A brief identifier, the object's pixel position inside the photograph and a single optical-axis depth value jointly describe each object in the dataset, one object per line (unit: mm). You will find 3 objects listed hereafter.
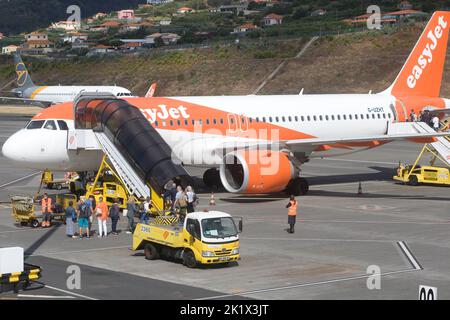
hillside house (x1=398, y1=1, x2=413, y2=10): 180050
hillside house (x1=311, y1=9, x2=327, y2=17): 195725
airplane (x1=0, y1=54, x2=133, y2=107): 105212
